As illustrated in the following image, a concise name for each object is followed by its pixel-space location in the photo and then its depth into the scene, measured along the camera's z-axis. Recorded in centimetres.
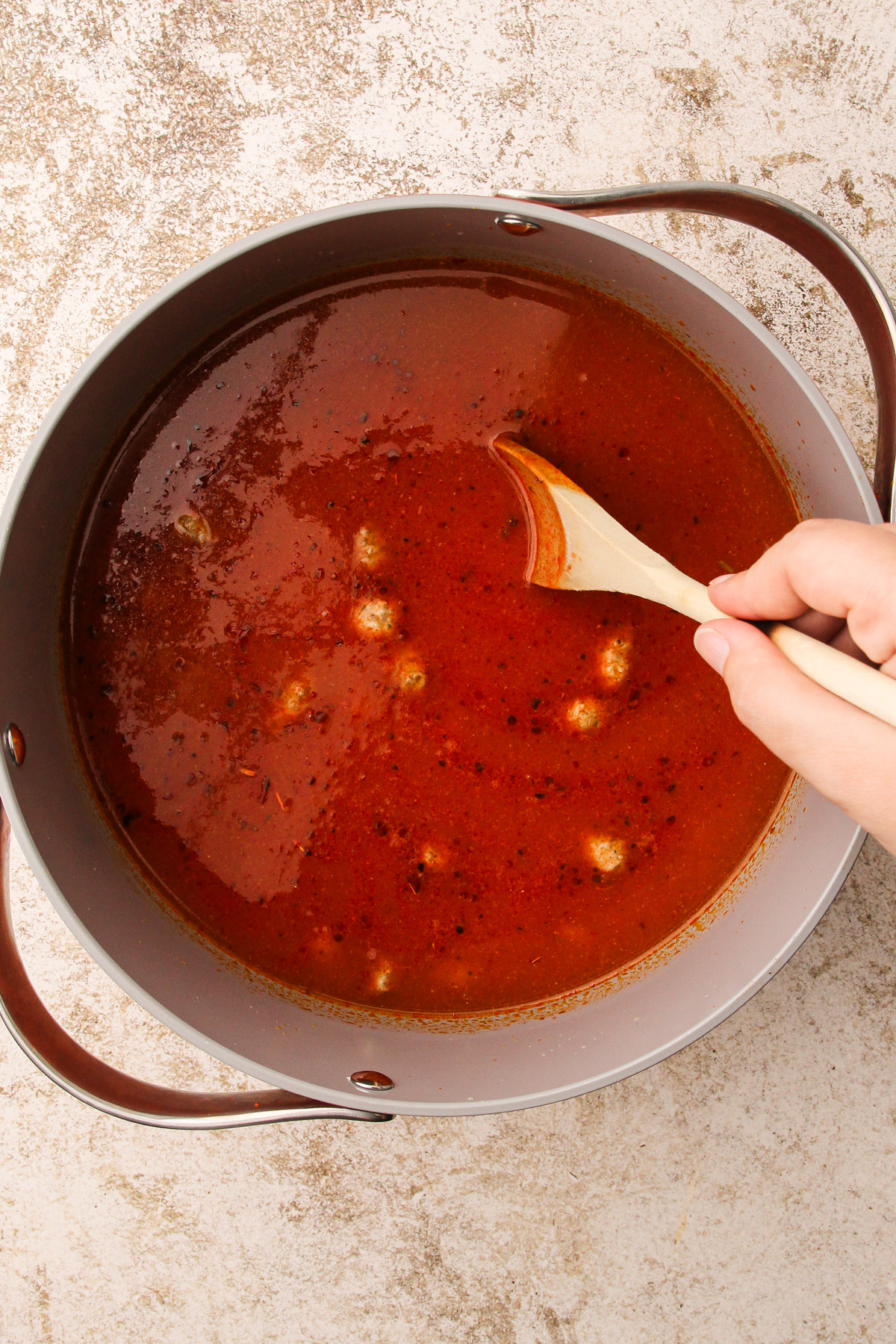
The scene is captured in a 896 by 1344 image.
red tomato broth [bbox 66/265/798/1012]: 67
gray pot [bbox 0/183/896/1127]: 64
